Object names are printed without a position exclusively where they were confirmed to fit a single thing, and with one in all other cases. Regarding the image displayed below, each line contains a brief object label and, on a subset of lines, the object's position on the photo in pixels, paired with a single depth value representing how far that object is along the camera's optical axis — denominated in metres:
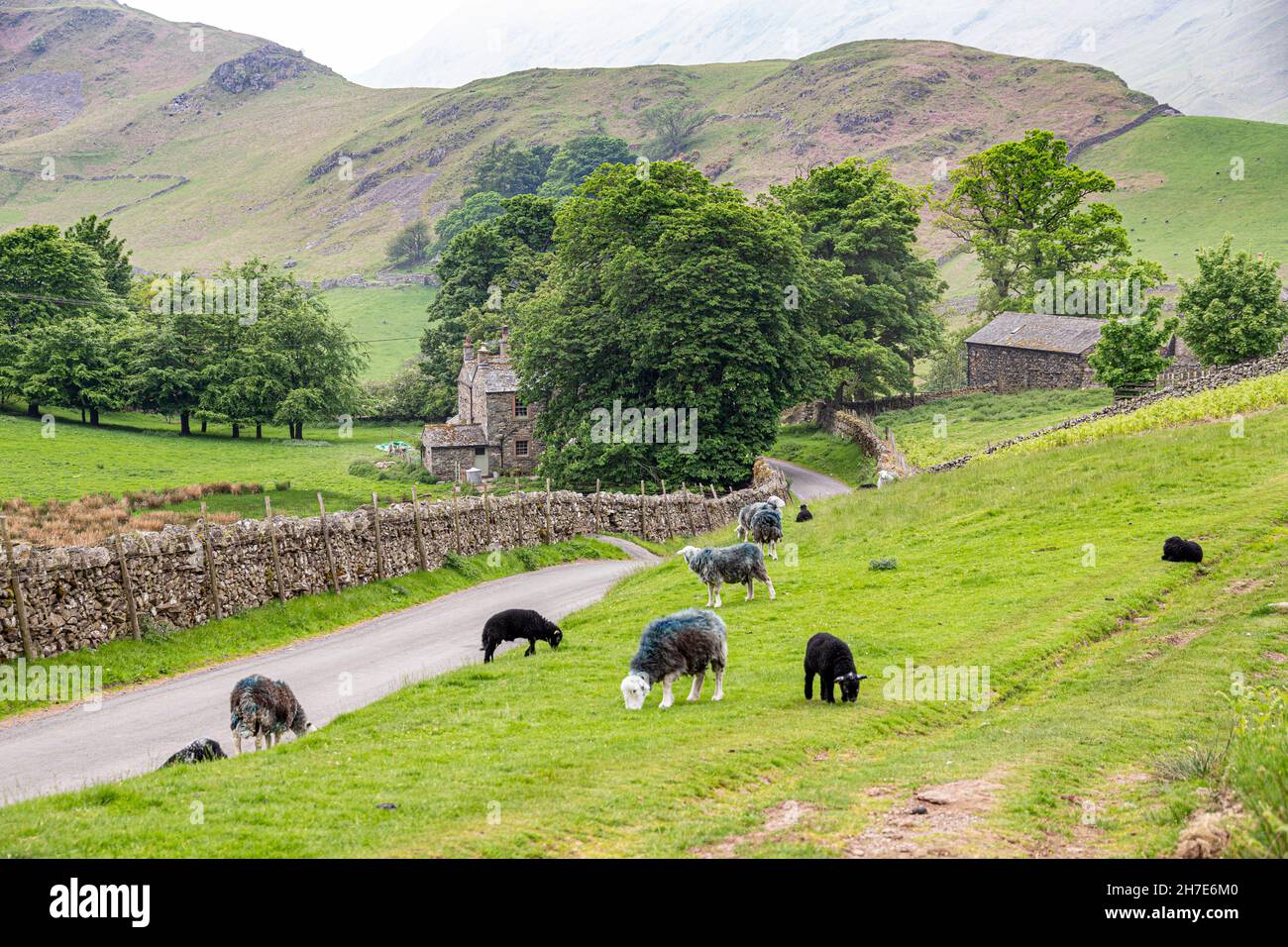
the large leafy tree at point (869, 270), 87.06
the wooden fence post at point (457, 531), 43.34
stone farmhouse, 83.62
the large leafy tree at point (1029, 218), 98.50
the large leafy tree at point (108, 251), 117.44
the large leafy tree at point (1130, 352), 68.31
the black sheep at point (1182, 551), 27.41
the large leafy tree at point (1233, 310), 69.31
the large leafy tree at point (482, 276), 105.38
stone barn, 88.44
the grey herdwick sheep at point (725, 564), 25.98
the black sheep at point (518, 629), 23.92
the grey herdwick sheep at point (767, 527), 33.22
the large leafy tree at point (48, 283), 93.06
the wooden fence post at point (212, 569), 30.00
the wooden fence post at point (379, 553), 37.84
